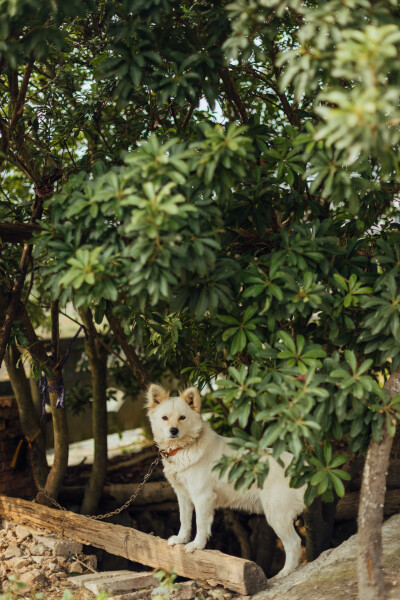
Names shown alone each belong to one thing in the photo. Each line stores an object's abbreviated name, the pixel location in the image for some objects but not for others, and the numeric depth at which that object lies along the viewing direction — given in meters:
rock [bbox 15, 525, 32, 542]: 5.44
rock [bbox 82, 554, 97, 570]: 5.09
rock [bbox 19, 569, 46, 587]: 4.61
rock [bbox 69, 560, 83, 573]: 4.95
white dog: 4.47
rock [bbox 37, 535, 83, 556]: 5.08
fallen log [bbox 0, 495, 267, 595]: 4.17
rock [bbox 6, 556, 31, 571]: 4.89
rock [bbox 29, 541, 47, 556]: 5.08
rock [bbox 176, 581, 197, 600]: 4.21
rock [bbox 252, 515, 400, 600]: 3.87
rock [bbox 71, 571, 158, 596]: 4.37
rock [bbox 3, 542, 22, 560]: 5.12
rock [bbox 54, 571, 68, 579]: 4.79
